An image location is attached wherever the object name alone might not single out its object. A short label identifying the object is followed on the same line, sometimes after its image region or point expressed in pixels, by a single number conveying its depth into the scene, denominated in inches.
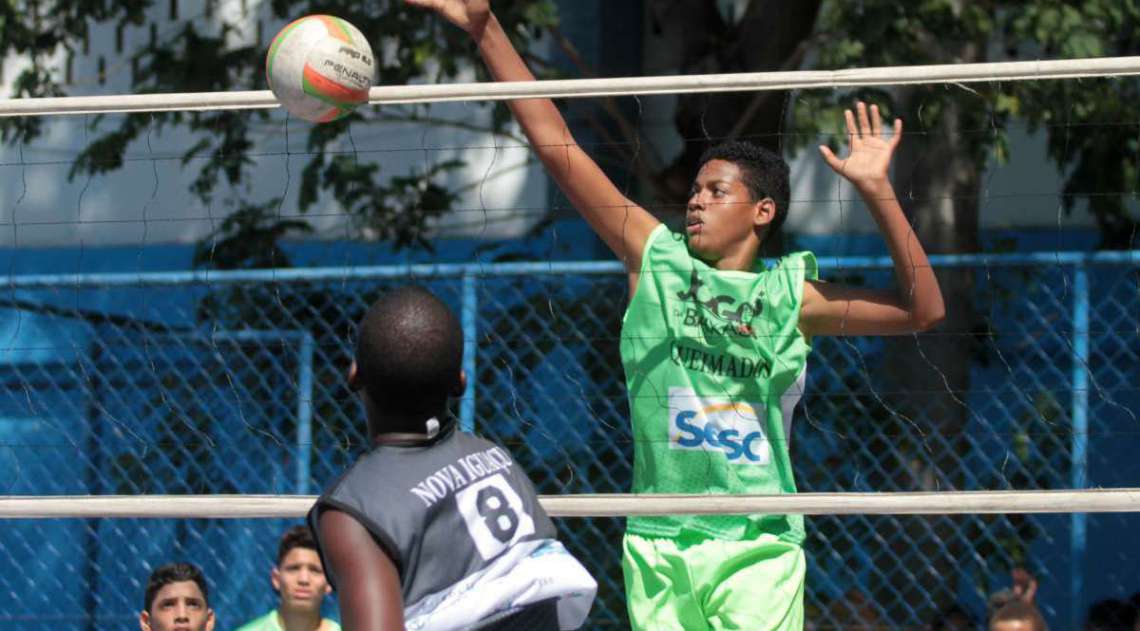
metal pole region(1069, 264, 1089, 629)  506.6
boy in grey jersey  217.5
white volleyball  332.2
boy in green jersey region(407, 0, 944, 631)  338.6
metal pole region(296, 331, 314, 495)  508.7
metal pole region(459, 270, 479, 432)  503.8
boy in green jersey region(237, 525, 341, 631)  470.6
